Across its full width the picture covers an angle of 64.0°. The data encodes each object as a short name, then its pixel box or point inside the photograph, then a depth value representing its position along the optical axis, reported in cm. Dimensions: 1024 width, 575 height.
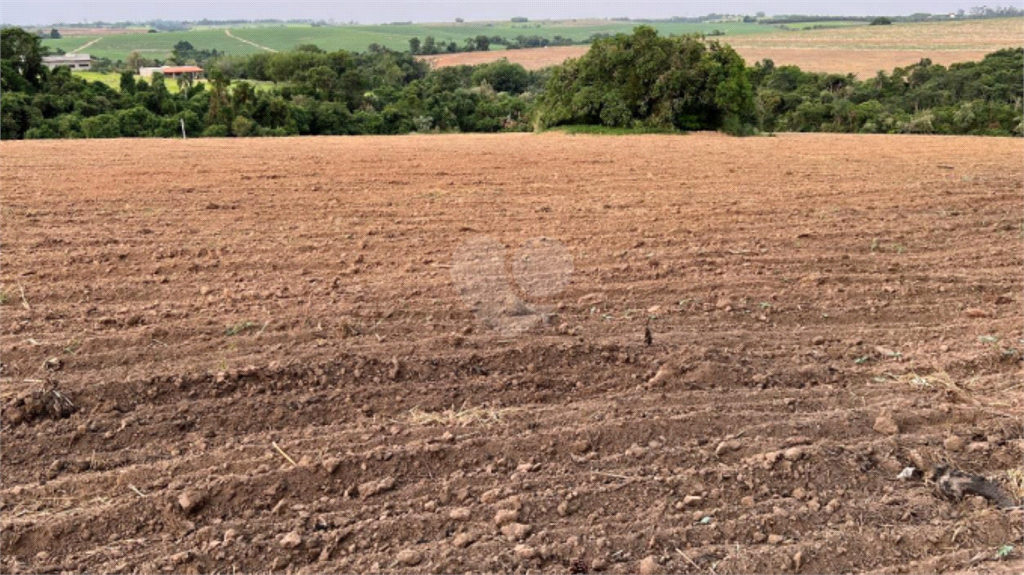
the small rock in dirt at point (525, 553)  306
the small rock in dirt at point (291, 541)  312
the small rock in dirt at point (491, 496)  341
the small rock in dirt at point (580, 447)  378
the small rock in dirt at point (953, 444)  382
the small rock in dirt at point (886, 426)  398
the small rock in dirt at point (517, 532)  317
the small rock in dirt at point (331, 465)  359
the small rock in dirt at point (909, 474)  359
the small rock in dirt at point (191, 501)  332
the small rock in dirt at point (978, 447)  382
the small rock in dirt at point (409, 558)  305
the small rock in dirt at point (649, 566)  297
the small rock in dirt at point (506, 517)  326
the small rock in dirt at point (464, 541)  313
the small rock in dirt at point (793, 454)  367
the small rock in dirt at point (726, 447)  375
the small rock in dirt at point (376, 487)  346
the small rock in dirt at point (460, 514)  328
